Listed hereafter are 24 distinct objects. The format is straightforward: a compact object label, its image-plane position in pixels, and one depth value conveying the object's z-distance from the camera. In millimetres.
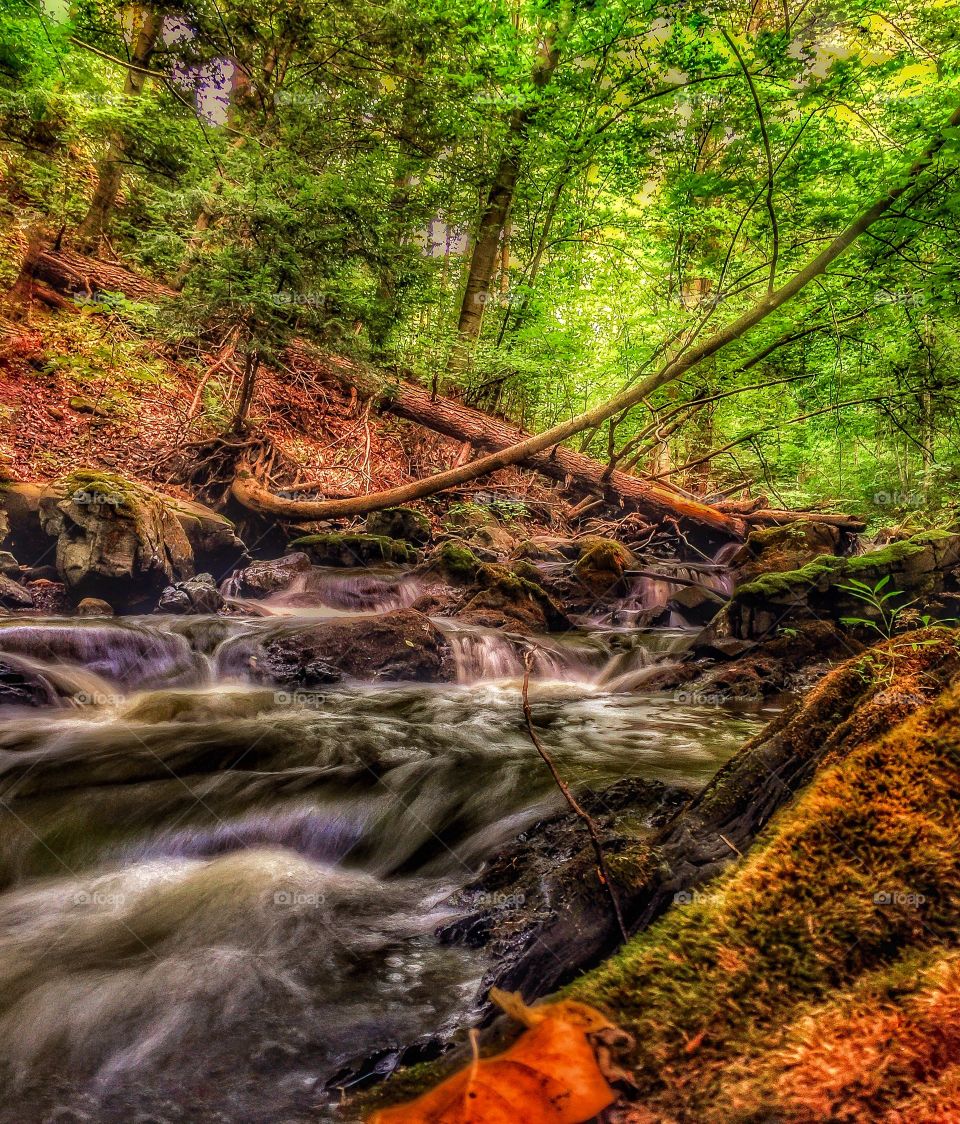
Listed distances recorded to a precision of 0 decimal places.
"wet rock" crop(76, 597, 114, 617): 7988
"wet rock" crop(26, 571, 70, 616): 7750
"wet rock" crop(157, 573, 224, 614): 8703
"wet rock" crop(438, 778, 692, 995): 1743
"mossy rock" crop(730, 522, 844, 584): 10398
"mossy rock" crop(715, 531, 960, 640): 8531
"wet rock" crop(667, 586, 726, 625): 11398
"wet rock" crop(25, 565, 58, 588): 8094
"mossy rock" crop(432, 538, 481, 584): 10859
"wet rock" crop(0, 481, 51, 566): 8273
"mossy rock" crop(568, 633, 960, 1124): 960
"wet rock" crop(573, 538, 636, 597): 11859
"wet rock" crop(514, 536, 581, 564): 13000
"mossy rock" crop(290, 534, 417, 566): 11141
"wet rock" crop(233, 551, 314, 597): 10117
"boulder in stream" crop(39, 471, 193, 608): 8047
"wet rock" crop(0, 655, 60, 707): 5777
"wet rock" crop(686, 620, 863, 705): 7531
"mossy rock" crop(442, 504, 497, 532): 13492
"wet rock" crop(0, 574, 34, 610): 7484
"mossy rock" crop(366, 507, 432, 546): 12242
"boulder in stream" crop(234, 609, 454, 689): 7508
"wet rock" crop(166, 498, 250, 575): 9703
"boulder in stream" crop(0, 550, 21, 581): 7941
